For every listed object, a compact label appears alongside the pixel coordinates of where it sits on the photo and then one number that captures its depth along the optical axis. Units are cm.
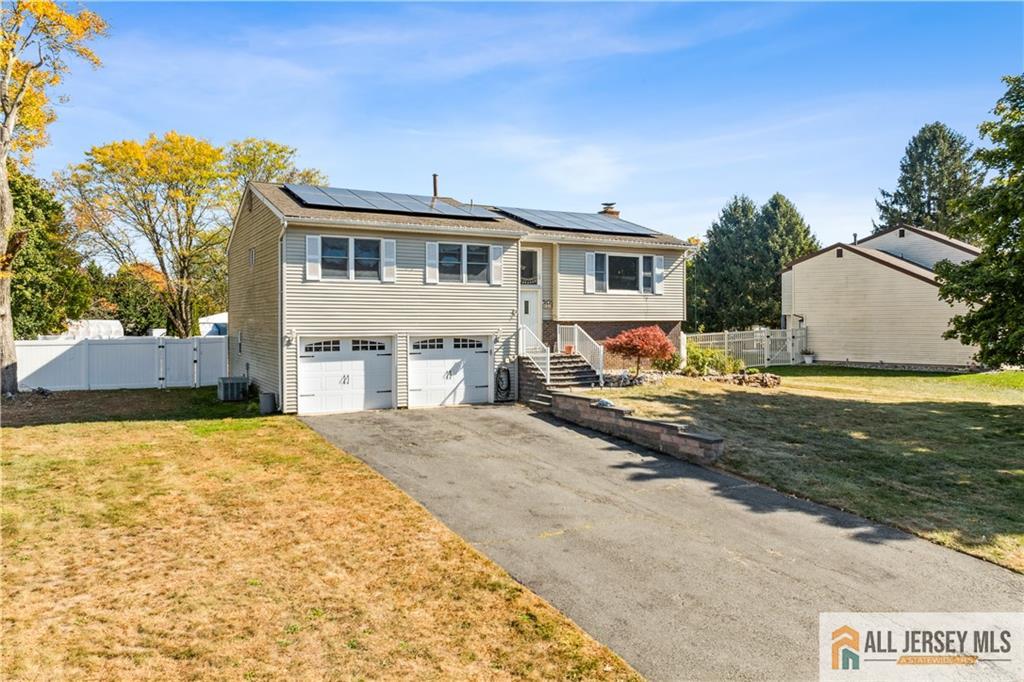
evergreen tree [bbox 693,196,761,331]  4025
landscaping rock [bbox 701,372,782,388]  1970
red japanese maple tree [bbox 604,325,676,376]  1833
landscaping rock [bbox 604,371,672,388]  1807
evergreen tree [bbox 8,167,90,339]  2783
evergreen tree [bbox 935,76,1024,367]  1435
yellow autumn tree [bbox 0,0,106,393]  1820
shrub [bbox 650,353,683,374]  2133
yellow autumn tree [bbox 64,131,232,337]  2880
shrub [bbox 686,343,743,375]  2139
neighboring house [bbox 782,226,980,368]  2612
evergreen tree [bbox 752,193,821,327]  3962
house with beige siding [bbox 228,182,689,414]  1605
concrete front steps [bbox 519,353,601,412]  1727
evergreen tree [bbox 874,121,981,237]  5181
